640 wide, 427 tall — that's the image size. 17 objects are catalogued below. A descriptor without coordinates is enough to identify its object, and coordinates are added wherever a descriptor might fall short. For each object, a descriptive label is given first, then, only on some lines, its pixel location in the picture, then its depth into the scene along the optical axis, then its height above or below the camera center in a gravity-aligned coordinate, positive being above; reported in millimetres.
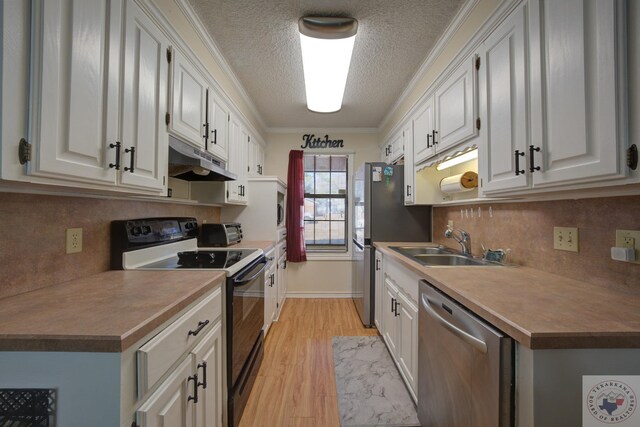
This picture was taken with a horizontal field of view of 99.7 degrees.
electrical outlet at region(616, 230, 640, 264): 1035 -69
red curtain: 3939 +166
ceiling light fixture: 1832 +1314
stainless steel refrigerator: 2930 +52
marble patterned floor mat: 1666 -1206
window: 4312 +329
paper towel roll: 1966 +293
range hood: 1616 +365
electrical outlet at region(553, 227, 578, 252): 1288 -83
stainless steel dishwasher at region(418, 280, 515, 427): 848 -569
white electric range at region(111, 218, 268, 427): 1469 -276
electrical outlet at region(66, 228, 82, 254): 1206 -96
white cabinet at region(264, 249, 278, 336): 2561 -724
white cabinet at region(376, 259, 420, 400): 1705 -726
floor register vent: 673 -473
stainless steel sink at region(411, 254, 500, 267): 2053 -307
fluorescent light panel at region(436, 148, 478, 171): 1963 +491
